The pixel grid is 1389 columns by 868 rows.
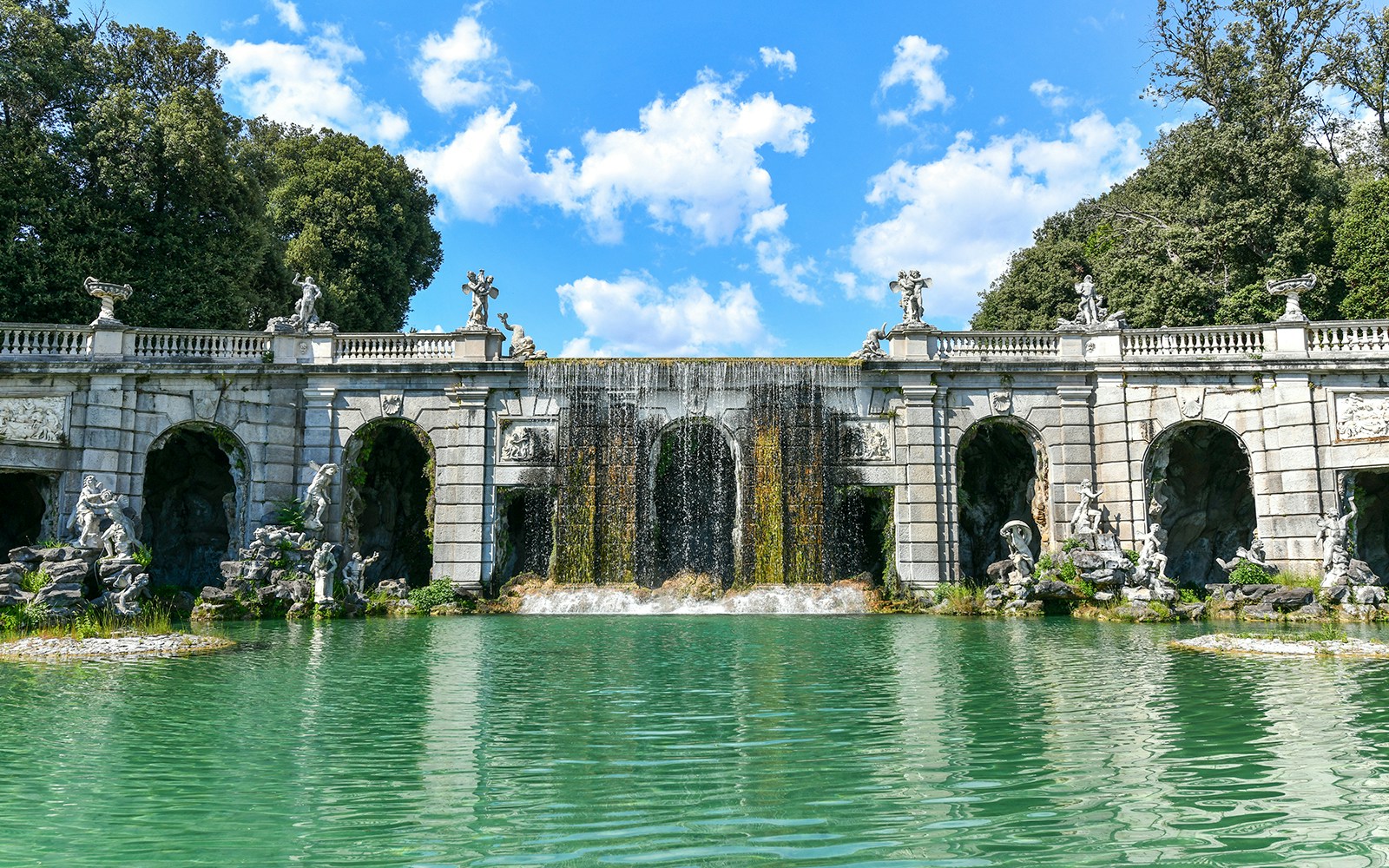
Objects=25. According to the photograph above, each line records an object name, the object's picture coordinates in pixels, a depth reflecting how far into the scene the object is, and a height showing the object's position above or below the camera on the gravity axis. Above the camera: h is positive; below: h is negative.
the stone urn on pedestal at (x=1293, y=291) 25.25 +6.80
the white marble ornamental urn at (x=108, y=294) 25.33 +6.92
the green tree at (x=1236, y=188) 31.30 +12.09
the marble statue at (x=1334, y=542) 22.25 +0.12
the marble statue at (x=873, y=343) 27.59 +5.96
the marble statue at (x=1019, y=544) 24.44 +0.13
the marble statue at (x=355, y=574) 24.39 -0.54
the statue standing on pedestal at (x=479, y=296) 27.66 +7.36
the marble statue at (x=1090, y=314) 27.00 +6.66
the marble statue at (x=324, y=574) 23.39 -0.49
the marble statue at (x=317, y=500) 25.08 +1.39
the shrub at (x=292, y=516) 25.41 +1.00
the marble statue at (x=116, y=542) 21.41 +0.29
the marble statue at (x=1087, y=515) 24.58 +0.87
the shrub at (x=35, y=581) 19.36 -0.51
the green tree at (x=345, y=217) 38.41 +13.76
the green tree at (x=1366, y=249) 29.11 +9.09
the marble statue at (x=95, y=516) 21.39 +0.87
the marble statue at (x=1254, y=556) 23.72 -0.21
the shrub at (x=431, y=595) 25.22 -1.12
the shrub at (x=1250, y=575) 23.66 -0.67
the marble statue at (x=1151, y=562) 23.36 -0.32
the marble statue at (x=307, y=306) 27.53 +7.13
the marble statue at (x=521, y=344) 28.95 +6.29
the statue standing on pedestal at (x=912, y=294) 27.44 +7.26
